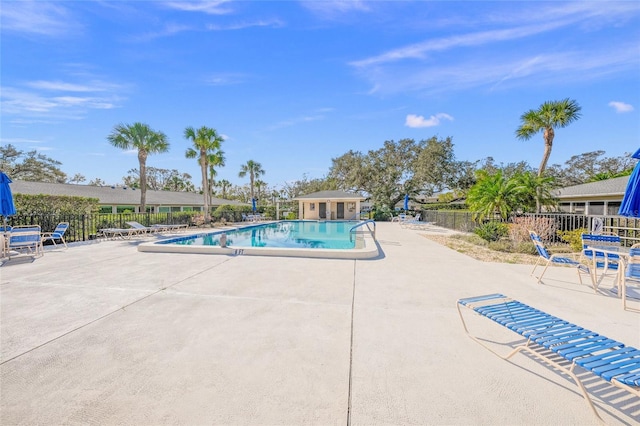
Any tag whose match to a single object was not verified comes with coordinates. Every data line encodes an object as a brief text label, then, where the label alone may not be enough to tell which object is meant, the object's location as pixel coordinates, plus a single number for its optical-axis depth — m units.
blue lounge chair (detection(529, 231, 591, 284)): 5.45
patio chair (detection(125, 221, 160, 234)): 13.57
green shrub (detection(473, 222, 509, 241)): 11.63
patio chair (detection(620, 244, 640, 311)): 4.52
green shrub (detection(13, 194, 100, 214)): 11.85
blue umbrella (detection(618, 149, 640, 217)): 4.09
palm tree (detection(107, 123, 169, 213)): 20.23
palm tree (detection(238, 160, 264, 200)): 39.22
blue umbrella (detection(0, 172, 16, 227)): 7.77
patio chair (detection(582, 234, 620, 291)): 5.16
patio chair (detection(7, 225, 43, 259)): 7.95
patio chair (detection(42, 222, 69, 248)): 10.07
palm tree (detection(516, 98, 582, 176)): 16.41
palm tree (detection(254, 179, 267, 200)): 47.29
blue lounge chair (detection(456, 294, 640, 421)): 1.90
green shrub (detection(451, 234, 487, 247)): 11.54
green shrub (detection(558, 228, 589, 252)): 9.43
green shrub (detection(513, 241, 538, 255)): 9.38
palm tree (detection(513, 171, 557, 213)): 12.23
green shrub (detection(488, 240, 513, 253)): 9.93
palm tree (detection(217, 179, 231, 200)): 56.81
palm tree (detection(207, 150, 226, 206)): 21.58
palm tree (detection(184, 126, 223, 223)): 20.59
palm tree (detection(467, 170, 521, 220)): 12.21
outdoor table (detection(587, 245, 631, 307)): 4.26
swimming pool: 8.31
